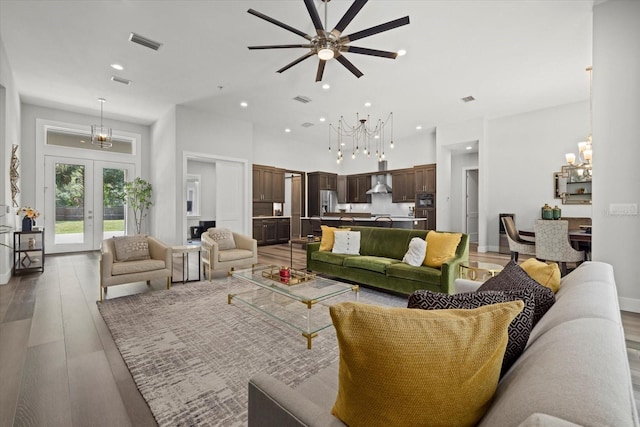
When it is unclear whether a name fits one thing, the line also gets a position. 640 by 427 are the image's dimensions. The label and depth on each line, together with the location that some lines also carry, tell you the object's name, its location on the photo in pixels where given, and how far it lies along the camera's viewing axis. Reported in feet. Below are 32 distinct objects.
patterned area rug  5.74
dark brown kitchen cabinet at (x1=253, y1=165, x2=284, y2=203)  27.21
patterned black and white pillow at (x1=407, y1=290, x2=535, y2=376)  2.98
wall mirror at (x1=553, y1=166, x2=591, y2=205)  19.80
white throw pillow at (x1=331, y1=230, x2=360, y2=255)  14.48
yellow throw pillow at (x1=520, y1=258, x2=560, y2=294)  4.79
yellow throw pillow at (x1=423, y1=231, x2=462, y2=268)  11.39
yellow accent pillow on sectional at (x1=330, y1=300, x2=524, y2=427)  2.26
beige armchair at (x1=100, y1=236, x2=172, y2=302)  11.36
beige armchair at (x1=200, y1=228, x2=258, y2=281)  14.33
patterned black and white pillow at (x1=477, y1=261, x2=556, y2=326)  3.95
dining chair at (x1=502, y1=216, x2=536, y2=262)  16.20
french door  22.27
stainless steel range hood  30.55
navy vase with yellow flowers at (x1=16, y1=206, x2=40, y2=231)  16.30
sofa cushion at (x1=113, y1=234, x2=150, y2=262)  12.70
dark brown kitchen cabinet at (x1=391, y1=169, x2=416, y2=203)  28.78
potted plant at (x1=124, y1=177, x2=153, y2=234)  24.32
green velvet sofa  10.81
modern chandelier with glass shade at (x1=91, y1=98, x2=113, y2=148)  20.36
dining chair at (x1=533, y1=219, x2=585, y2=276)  13.91
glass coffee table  8.25
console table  16.06
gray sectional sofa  1.58
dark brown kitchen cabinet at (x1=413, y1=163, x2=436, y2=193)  26.86
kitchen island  22.82
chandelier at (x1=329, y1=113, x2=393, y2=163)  25.04
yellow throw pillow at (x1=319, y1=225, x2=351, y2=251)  15.11
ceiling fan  8.74
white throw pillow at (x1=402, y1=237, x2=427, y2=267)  11.81
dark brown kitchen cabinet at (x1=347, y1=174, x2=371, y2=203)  32.89
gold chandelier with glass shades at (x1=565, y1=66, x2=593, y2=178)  15.96
